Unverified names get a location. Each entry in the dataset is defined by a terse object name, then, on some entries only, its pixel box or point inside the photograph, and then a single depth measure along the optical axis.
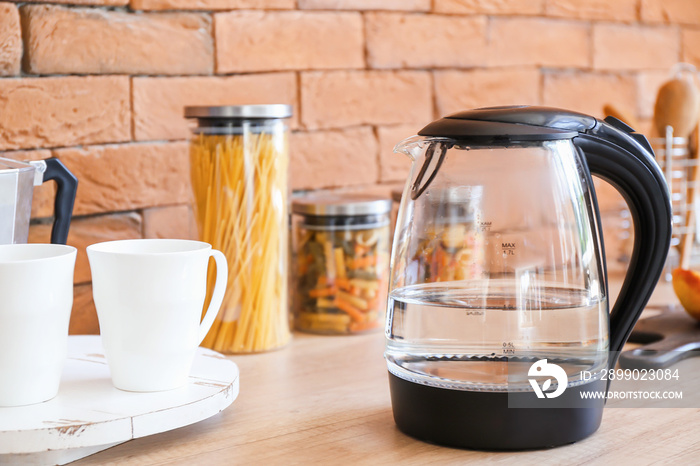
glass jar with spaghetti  0.92
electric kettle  0.62
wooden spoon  1.28
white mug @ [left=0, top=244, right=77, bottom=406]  0.62
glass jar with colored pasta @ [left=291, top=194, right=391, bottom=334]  1.03
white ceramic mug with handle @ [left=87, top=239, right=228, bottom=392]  0.66
